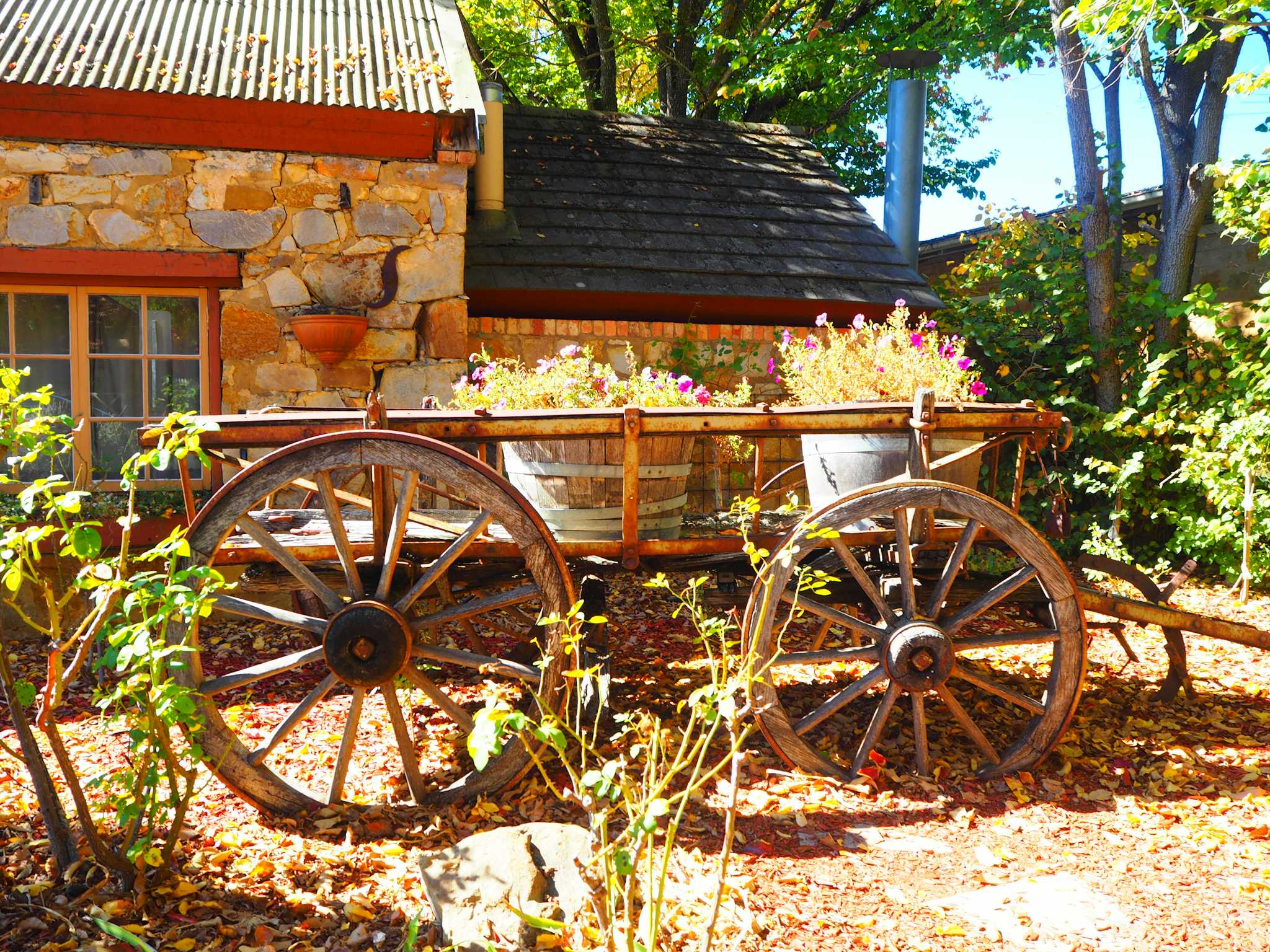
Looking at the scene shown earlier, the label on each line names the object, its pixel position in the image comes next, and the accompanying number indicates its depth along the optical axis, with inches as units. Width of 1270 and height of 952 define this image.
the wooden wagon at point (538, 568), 108.7
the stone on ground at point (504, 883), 85.3
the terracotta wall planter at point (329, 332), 199.8
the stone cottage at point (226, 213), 196.7
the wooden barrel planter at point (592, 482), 119.7
